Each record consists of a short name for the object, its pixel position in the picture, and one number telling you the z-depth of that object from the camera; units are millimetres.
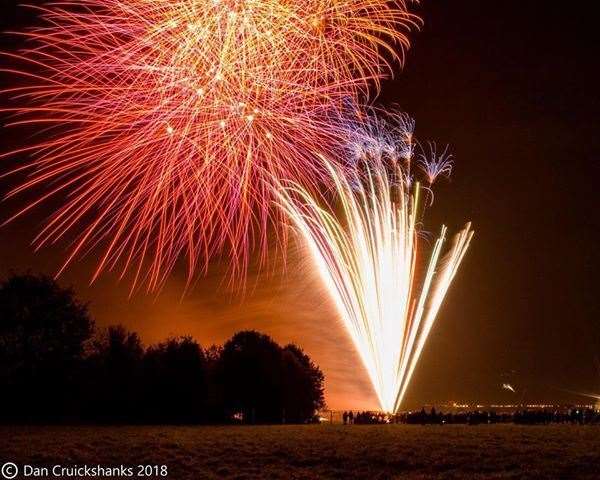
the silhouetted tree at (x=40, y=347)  51281
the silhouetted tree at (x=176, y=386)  50625
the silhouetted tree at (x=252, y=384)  55062
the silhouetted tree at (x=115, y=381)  50594
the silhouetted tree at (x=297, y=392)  57069
